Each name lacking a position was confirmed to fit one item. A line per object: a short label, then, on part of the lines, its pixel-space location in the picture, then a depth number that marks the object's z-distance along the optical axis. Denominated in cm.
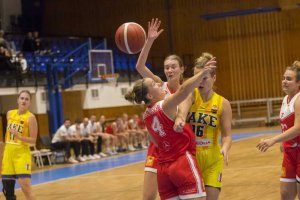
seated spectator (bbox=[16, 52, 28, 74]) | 1761
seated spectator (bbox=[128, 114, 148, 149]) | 1933
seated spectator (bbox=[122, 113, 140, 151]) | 1883
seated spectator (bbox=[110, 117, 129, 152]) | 1850
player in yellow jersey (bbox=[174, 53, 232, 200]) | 504
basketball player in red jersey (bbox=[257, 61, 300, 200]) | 546
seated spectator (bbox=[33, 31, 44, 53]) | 1928
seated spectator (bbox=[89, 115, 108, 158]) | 1750
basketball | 700
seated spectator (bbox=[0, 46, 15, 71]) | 1723
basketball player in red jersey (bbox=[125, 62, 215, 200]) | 458
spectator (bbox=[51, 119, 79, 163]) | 1655
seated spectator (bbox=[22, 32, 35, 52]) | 1906
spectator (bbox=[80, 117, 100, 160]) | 1705
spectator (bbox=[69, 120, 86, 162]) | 1670
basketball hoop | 2059
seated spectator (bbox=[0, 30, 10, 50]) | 1721
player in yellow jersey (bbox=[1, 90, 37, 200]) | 756
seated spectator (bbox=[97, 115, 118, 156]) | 1778
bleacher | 1883
